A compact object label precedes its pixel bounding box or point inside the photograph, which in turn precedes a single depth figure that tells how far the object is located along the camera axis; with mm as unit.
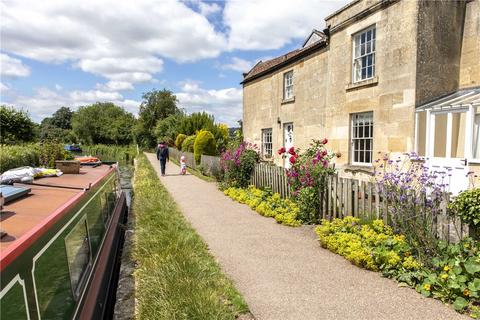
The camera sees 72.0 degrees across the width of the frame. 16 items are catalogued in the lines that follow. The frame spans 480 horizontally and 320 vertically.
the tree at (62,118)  99562
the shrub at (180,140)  31784
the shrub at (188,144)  25492
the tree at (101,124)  59406
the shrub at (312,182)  7177
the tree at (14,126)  18234
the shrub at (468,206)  4258
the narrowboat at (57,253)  2229
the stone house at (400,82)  9219
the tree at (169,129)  37750
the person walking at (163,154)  16891
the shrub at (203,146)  20266
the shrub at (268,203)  7212
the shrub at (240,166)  11359
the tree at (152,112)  49062
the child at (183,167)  17500
